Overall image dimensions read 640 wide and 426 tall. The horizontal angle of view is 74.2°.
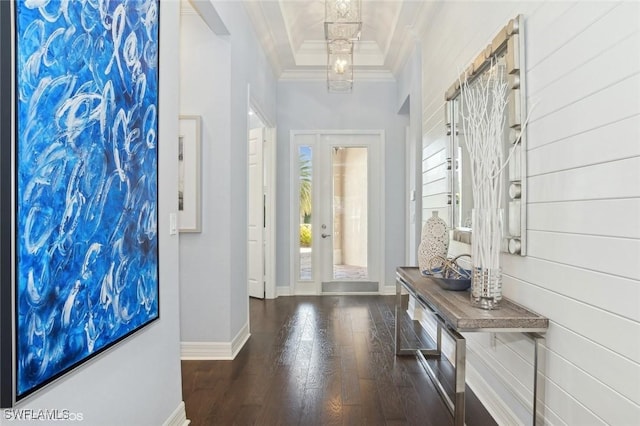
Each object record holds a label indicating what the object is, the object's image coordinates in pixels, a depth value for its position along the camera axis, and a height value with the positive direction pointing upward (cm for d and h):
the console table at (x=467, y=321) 181 -51
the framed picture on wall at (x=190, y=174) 331 +24
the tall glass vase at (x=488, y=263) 199 -27
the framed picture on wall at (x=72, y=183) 110 +7
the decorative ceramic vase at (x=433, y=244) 300 -28
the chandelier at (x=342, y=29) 364 +155
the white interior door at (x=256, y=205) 537 +0
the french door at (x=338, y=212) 594 -10
